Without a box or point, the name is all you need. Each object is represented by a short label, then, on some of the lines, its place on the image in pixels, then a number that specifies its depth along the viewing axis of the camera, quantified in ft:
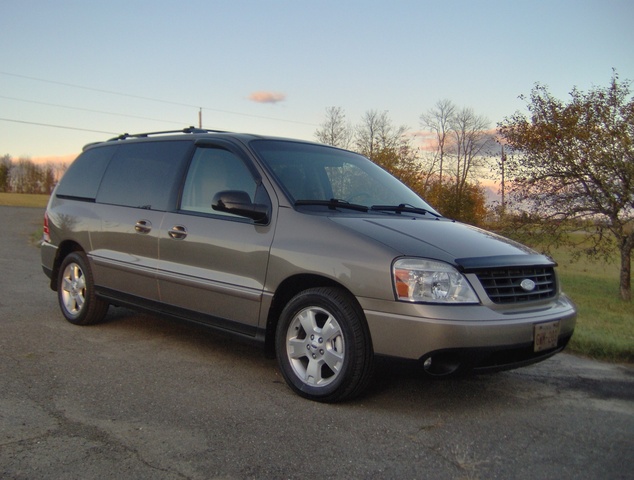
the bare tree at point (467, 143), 179.83
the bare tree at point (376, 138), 115.85
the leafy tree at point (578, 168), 55.62
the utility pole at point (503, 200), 61.72
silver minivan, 12.54
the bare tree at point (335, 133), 122.11
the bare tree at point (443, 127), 176.45
